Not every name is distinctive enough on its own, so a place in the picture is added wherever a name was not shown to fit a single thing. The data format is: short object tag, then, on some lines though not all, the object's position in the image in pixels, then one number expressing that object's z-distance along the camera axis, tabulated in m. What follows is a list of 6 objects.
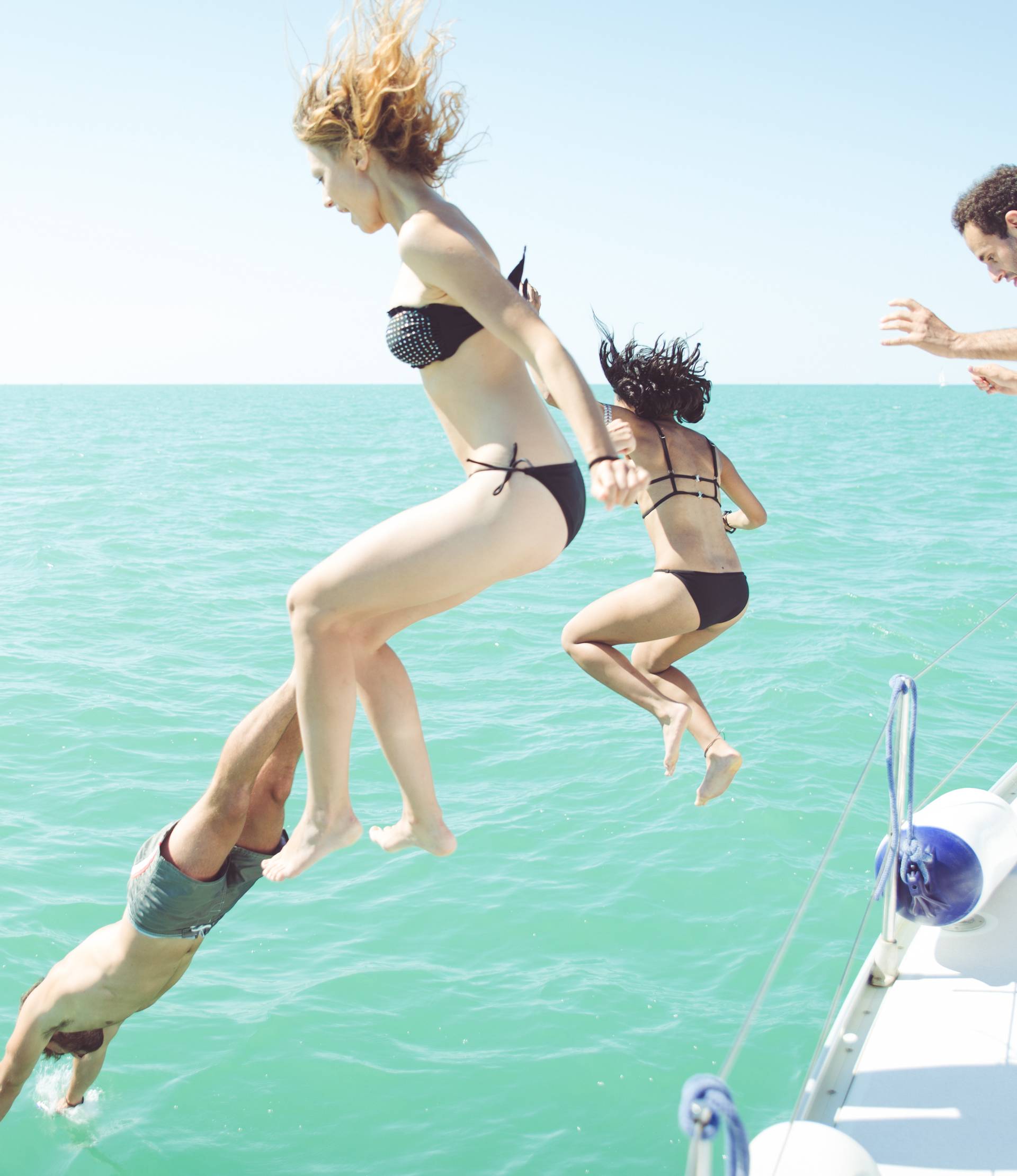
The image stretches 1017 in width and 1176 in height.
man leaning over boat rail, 4.47
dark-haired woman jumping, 4.71
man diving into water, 4.27
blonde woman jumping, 3.22
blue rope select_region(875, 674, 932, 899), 4.22
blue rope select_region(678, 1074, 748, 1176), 2.14
